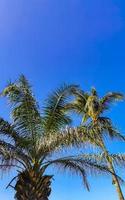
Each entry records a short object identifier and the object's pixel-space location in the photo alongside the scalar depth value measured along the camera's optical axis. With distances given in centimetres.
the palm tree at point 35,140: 498
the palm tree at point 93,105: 900
